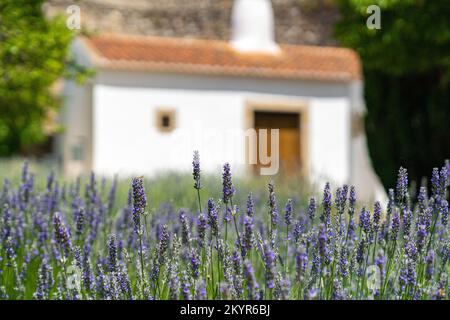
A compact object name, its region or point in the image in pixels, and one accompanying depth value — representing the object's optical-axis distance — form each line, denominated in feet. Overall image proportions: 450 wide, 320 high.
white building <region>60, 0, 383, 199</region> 56.90
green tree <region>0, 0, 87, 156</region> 33.50
